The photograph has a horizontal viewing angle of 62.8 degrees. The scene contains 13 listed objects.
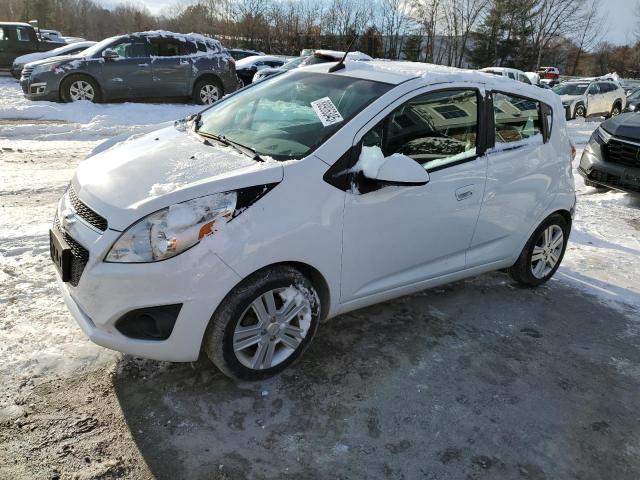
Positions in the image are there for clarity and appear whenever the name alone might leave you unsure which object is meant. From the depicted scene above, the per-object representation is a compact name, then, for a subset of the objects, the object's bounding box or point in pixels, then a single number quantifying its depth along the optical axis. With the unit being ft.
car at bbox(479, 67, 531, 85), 58.95
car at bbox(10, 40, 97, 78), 45.57
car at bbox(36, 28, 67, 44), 68.25
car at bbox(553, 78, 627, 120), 62.75
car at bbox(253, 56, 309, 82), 48.21
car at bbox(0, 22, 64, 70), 63.82
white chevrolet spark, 8.29
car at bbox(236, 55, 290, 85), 59.77
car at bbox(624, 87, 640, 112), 60.11
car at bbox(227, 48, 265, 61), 80.50
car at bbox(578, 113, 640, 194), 23.32
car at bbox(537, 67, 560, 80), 122.31
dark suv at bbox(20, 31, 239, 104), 38.60
